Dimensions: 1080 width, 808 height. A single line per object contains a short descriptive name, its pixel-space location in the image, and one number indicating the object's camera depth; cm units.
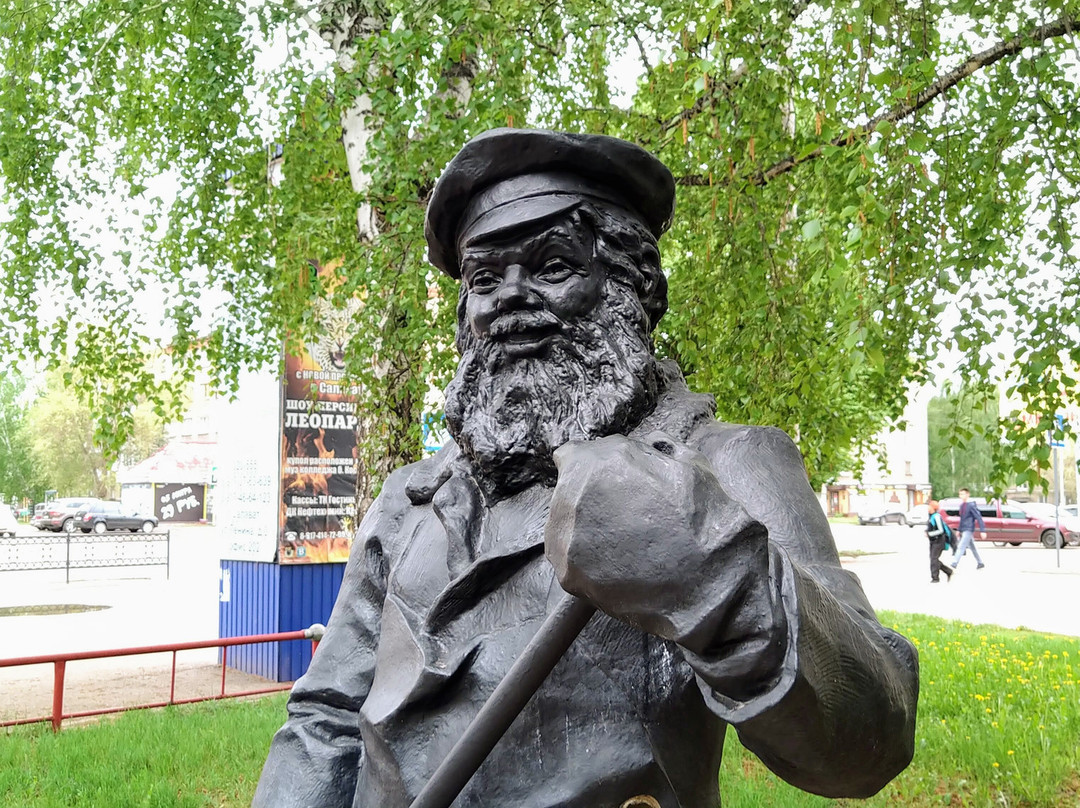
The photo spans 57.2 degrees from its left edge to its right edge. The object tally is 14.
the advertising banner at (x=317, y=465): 882
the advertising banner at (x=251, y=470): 888
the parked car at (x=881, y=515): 4628
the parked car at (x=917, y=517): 4528
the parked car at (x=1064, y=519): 2897
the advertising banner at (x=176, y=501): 4756
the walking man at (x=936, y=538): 1671
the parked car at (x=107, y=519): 3456
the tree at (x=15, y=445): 4928
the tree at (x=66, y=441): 4722
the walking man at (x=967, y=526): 1927
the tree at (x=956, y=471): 6074
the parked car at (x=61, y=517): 3622
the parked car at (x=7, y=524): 3208
